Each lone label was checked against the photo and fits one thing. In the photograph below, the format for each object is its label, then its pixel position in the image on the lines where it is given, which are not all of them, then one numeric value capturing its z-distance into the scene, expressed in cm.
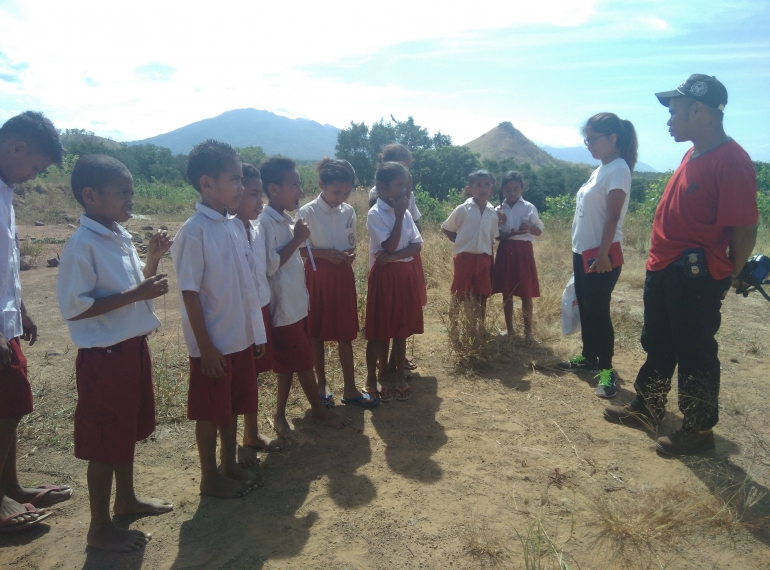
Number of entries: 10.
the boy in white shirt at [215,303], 216
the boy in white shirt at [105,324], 194
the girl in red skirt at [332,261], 308
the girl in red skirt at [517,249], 457
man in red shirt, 246
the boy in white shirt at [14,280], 211
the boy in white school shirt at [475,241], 424
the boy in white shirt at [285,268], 273
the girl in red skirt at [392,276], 322
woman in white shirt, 341
